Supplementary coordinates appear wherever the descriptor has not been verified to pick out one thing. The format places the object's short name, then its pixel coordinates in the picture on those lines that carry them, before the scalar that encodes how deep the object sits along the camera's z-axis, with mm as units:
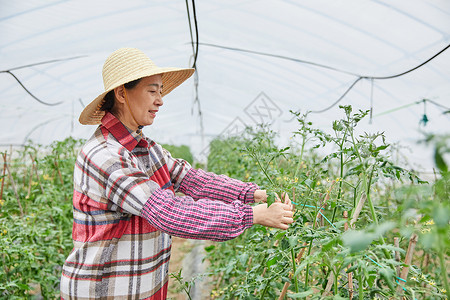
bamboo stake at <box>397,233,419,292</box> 713
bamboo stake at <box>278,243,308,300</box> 1022
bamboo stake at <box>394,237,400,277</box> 747
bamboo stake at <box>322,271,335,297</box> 851
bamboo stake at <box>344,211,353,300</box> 864
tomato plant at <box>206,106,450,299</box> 396
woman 1053
